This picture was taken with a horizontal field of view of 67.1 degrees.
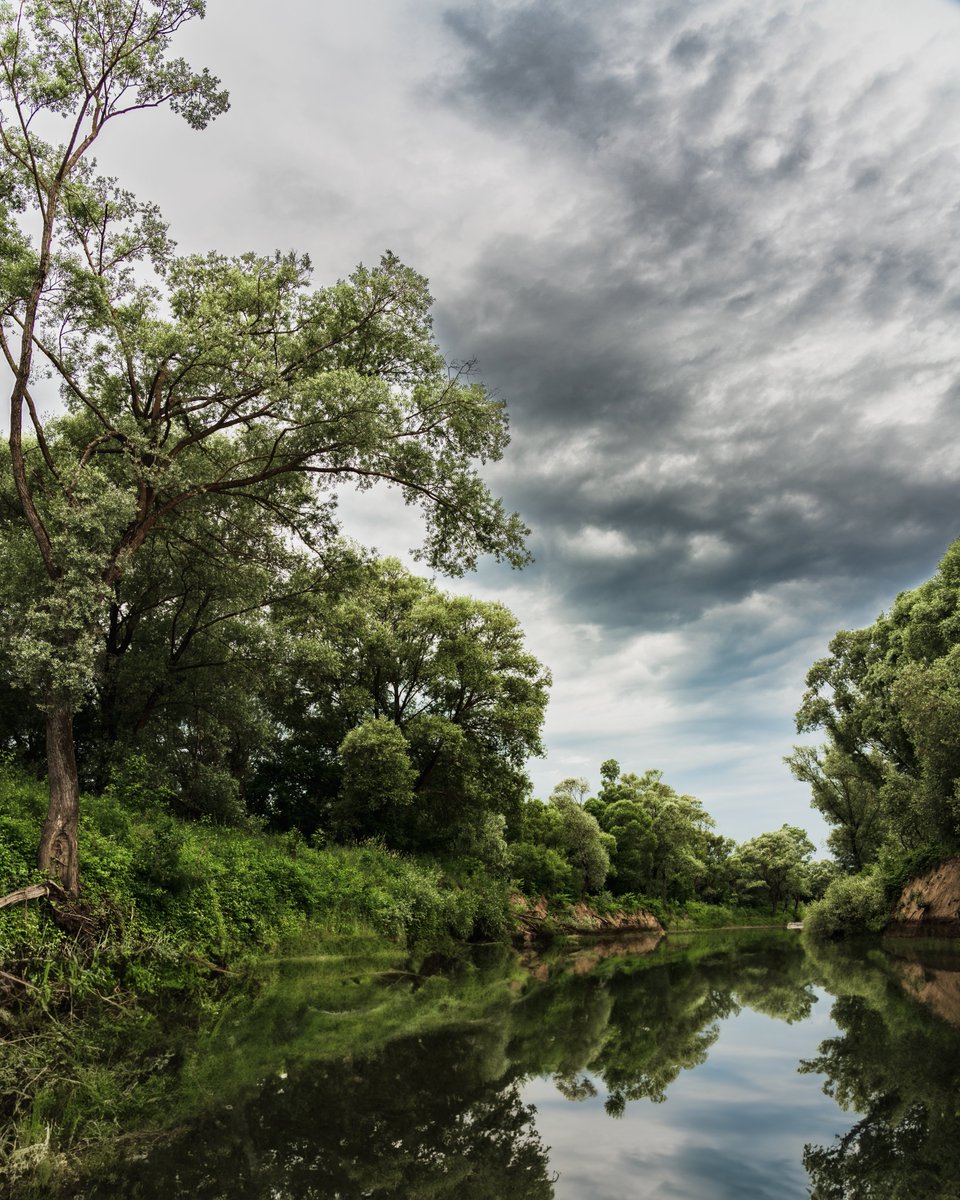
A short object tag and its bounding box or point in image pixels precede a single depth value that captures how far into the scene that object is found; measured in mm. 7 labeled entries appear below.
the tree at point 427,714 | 32594
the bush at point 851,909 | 33438
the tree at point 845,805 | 46281
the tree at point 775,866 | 73812
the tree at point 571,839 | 46062
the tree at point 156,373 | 12883
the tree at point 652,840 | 59000
